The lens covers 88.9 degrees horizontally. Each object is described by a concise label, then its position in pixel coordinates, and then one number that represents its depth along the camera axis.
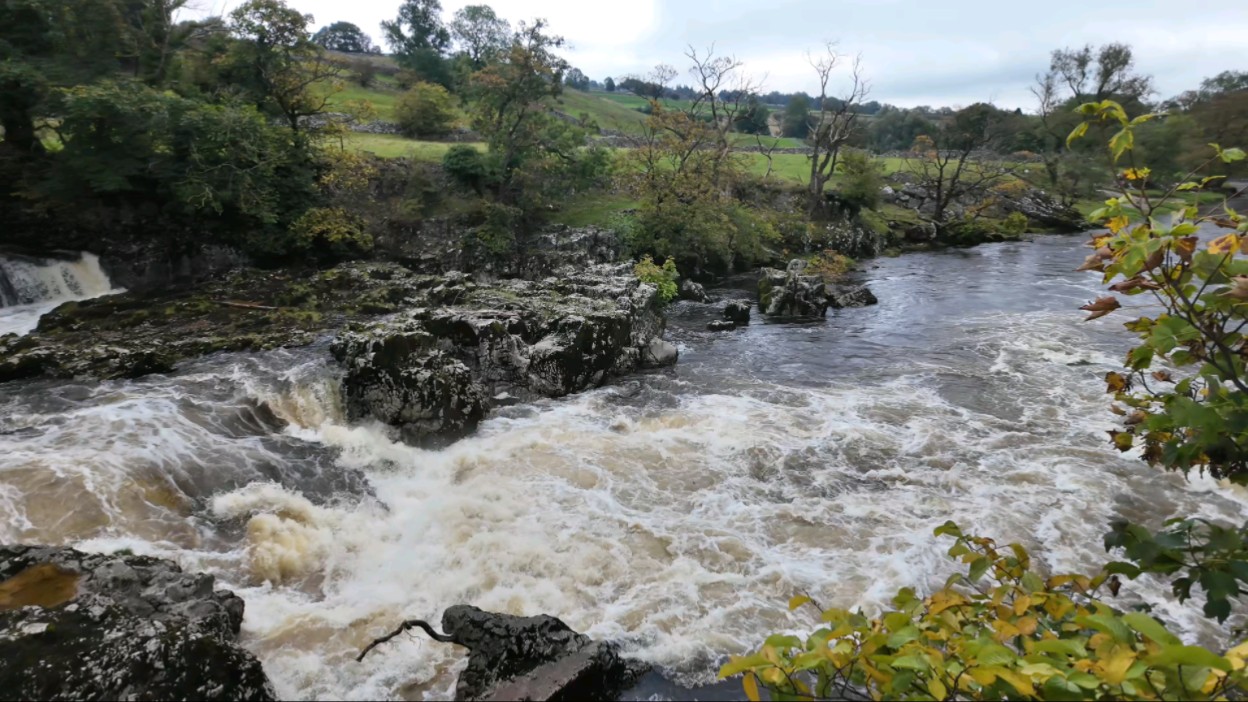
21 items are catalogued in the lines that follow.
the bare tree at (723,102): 33.93
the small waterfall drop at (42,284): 17.60
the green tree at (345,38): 83.44
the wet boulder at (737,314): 21.98
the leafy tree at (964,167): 45.78
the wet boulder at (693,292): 25.81
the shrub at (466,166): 28.25
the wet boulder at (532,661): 6.10
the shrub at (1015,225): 43.78
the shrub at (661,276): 22.77
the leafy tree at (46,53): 18.64
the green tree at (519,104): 26.64
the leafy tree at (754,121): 58.08
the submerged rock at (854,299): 24.78
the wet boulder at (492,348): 12.51
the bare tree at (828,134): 37.84
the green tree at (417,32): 55.16
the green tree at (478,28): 42.94
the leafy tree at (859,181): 39.78
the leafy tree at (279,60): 22.12
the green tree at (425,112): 36.22
